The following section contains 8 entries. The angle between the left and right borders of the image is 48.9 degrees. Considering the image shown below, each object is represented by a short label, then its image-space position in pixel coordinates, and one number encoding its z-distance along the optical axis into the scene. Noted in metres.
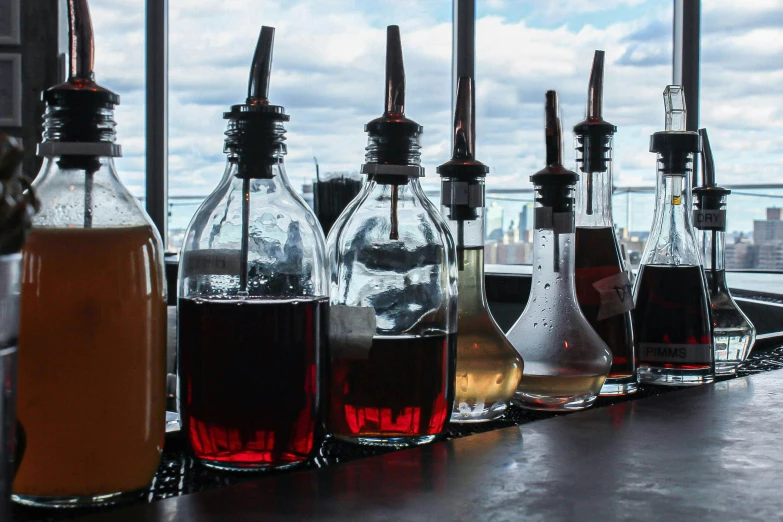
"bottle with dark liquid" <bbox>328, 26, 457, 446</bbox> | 0.56
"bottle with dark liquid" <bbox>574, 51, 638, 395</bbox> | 0.75
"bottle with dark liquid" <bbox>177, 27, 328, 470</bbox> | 0.48
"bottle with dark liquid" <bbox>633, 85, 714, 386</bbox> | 0.80
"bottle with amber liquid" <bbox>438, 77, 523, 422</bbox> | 0.64
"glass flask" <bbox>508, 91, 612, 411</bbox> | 0.69
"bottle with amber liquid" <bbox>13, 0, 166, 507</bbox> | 0.41
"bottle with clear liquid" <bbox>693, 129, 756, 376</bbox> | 0.94
